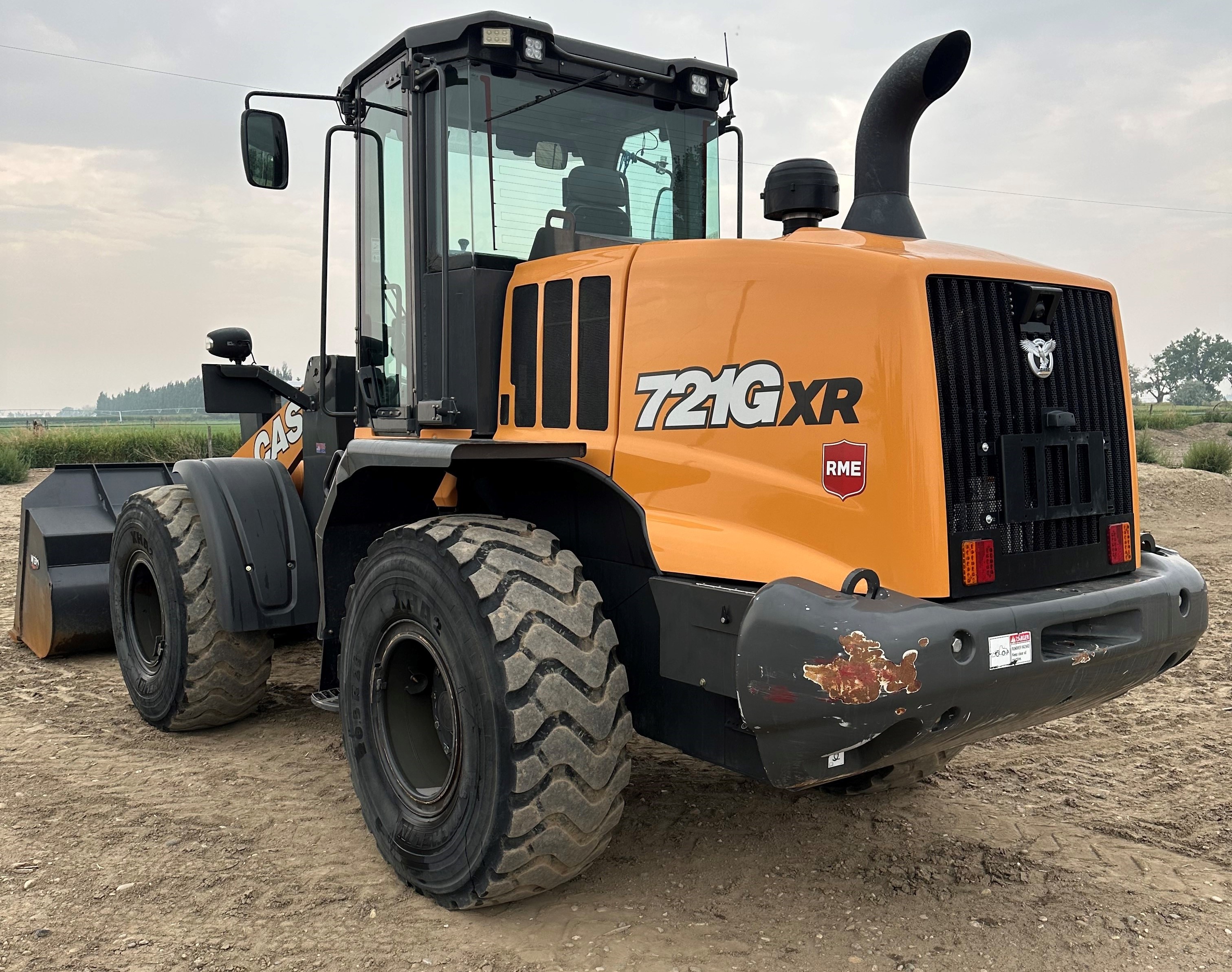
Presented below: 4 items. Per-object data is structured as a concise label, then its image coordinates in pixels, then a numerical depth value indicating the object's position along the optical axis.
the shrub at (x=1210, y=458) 19.19
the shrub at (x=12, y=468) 20.84
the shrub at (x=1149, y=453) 20.33
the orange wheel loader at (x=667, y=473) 2.98
